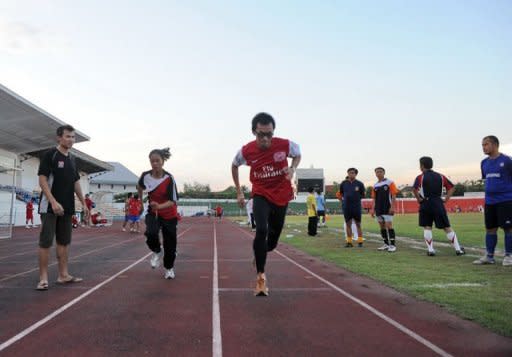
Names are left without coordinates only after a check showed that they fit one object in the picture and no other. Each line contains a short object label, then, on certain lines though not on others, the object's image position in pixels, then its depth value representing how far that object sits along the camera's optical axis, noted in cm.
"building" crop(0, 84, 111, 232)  1480
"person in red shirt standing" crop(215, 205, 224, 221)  4538
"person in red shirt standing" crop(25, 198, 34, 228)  2339
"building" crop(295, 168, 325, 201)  4831
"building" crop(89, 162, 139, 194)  7519
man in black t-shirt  496
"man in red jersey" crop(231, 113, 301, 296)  454
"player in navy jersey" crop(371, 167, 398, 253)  910
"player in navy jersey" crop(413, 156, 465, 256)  800
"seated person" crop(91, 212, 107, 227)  2583
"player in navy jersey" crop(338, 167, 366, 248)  999
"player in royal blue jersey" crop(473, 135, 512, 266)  647
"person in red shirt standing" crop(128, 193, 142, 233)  1778
